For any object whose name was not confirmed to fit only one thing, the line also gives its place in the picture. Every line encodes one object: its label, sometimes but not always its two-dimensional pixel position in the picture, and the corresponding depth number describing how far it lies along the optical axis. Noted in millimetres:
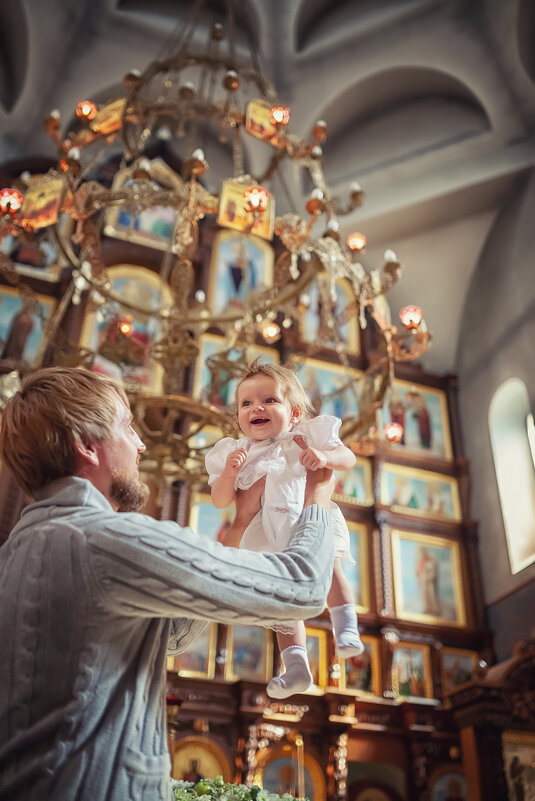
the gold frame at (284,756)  9234
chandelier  5695
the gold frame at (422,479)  12391
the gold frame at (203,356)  11893
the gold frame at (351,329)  14016
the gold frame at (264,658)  9867
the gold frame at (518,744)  7285
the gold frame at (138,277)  11999
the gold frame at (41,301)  11789
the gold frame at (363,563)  11281
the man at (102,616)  1312
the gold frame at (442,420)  13109
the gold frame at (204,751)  8977
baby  1900
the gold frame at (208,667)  9551
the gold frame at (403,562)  11414
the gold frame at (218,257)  13180
